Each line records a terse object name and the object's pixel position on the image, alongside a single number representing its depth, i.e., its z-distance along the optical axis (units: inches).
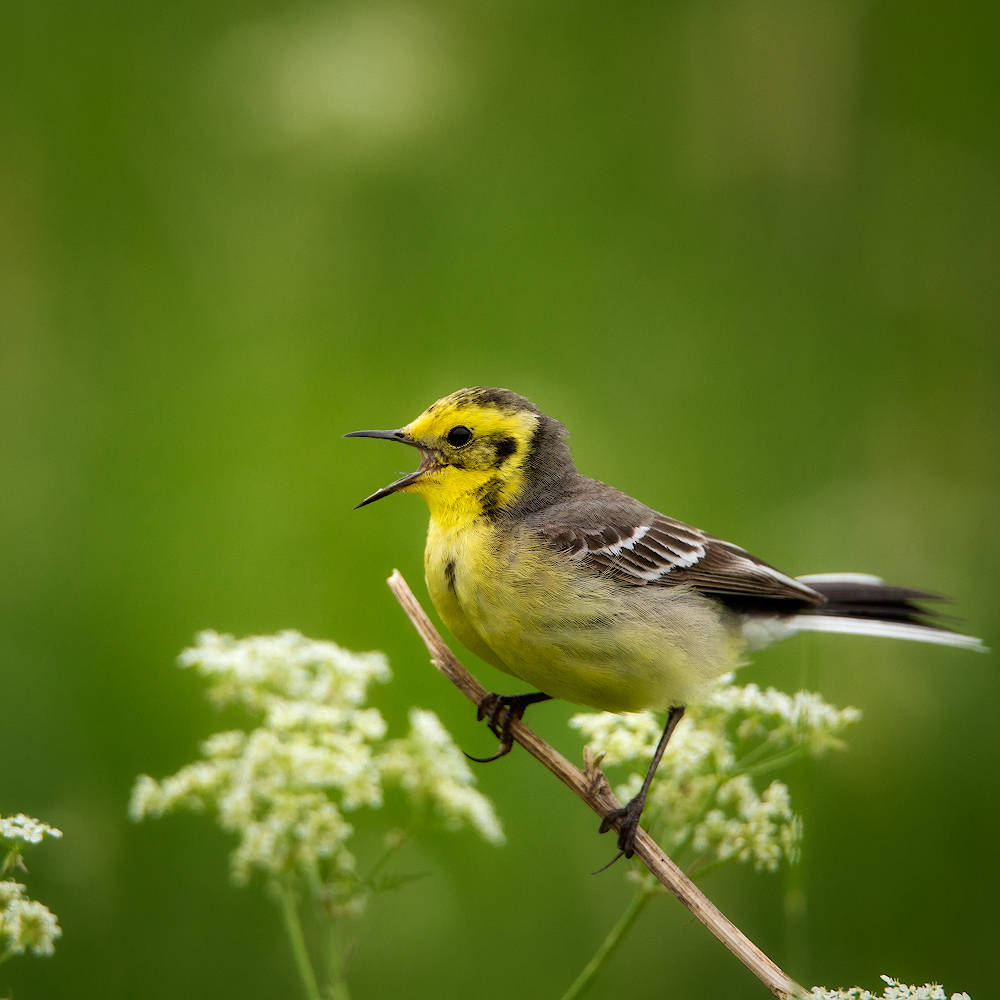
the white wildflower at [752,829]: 245.8
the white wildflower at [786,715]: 260.6
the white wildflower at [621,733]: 269.3
